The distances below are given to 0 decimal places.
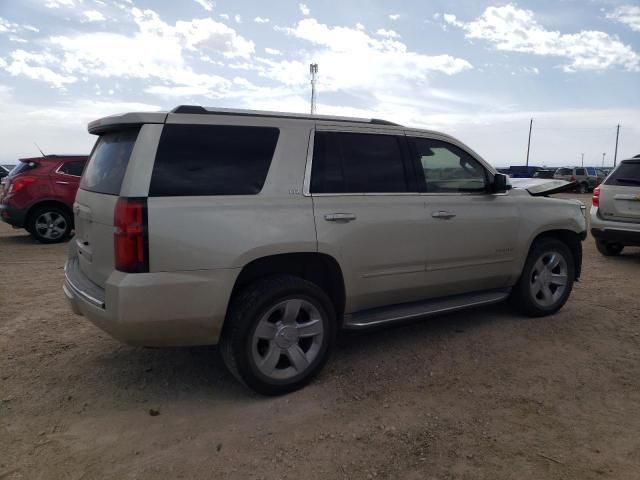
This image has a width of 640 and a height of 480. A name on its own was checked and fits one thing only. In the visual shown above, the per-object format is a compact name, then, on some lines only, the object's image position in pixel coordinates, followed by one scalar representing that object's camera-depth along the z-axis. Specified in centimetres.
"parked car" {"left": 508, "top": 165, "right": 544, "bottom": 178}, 4216
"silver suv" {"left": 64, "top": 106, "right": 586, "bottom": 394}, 300
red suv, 927
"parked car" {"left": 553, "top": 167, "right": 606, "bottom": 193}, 3154
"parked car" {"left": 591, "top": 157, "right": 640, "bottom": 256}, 780
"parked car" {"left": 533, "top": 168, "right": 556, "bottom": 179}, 3480
